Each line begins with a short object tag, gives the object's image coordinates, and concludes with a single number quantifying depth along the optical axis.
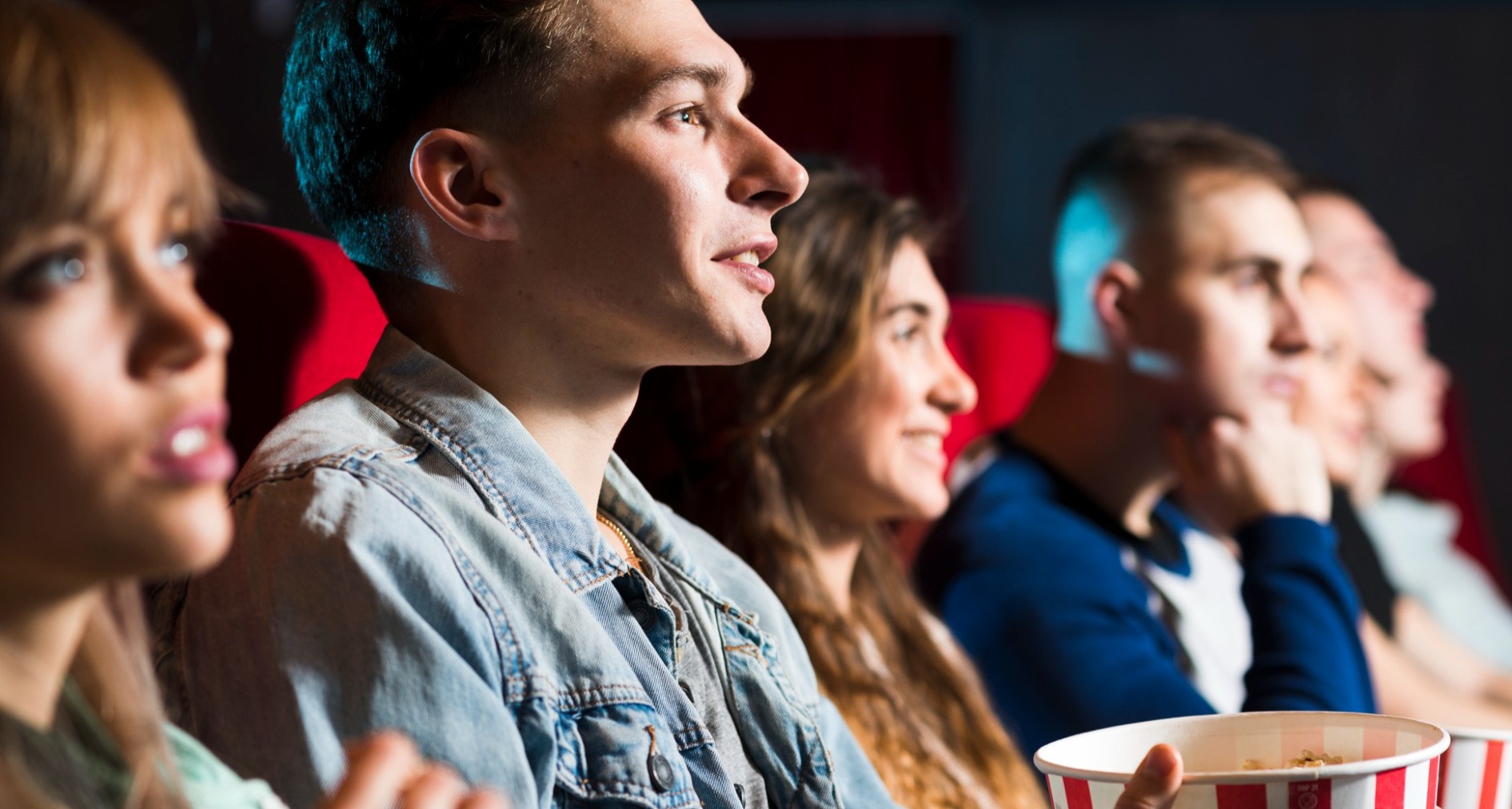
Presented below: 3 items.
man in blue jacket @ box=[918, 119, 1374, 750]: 1.36
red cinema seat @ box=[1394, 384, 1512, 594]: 2.56
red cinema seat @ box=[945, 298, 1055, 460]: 1.86
